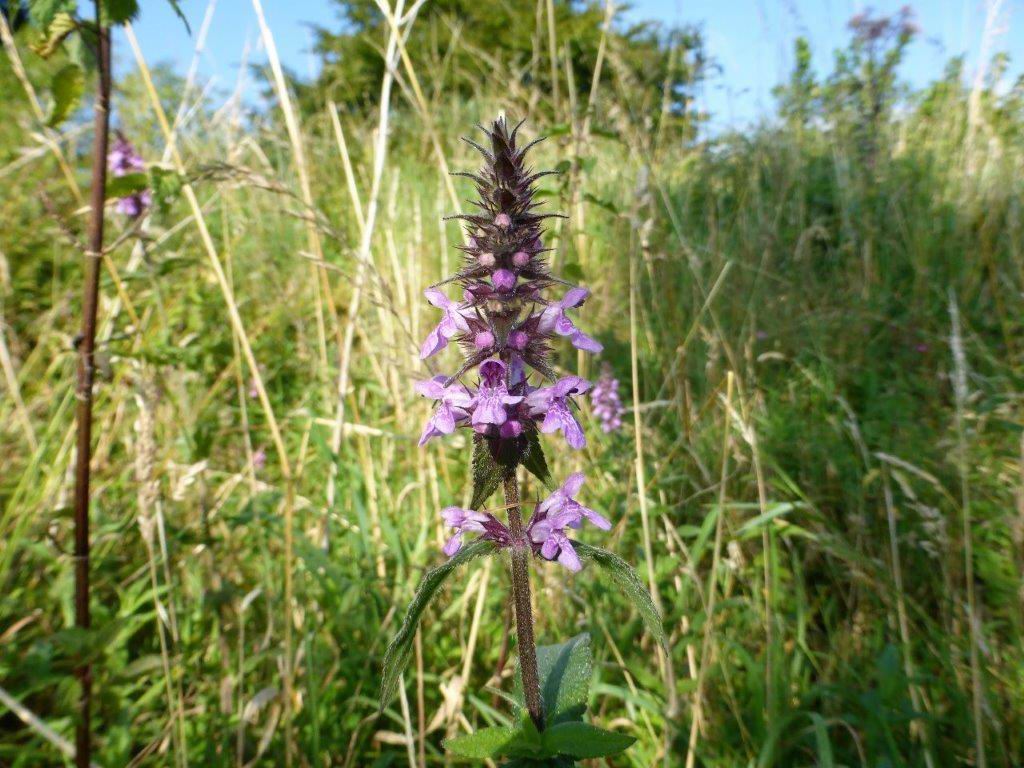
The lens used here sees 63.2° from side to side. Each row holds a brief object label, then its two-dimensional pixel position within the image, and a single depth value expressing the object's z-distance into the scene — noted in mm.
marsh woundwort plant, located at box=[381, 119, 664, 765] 201
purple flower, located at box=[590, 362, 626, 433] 522
